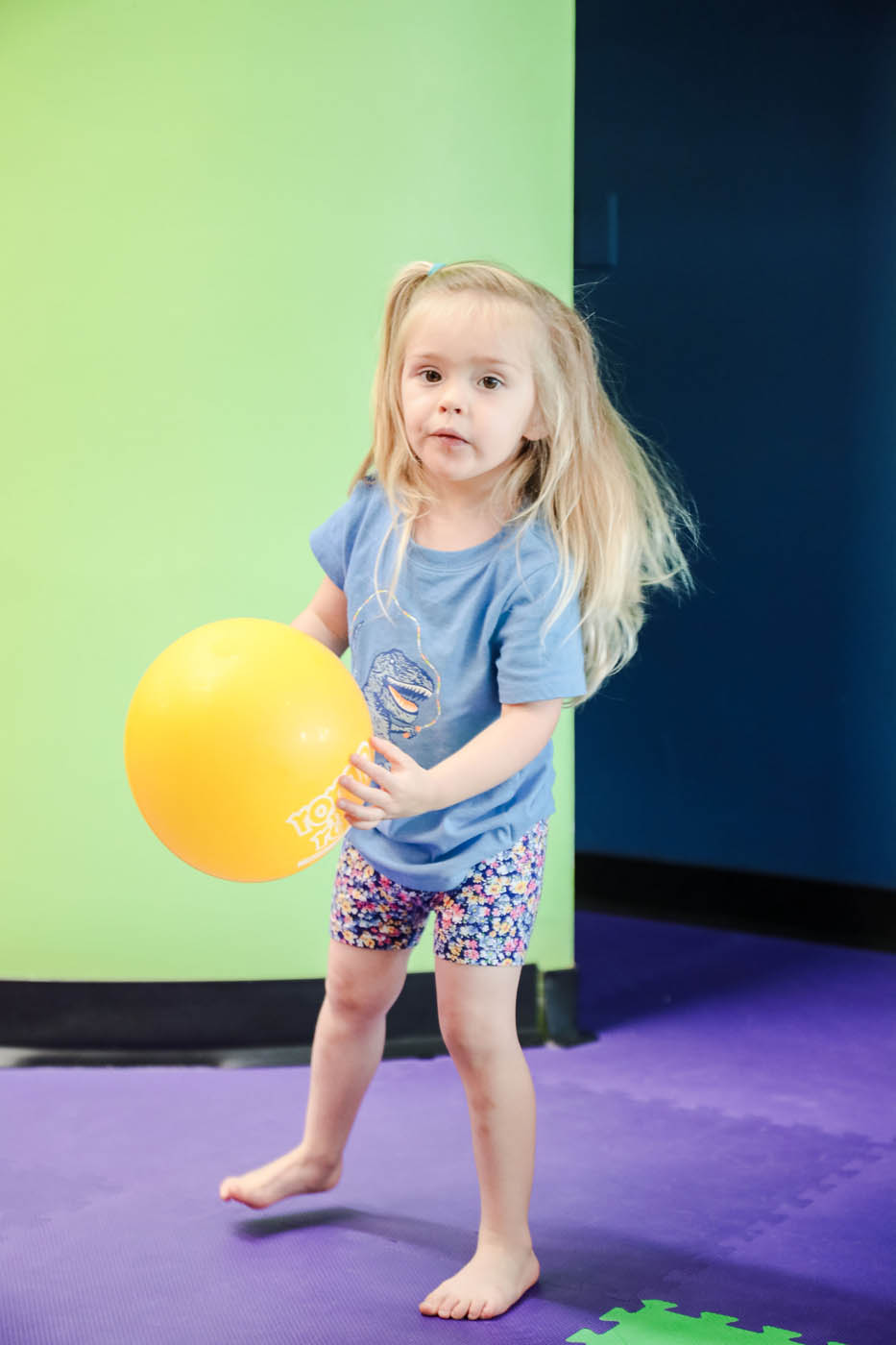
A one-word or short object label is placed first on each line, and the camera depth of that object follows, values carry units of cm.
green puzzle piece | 160
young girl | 170
